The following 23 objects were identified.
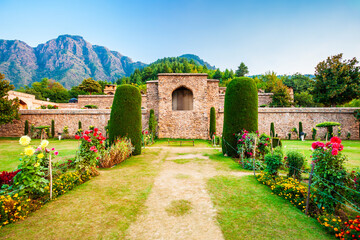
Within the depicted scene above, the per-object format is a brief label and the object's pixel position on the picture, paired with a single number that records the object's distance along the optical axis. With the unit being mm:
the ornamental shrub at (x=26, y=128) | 19609
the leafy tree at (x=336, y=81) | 22188
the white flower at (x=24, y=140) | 3568
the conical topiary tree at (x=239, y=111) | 8695
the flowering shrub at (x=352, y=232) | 2355
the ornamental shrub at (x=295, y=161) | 5318
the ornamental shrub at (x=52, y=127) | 19750
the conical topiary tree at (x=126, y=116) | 8797
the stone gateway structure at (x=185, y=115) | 19031
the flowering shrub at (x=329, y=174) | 3152
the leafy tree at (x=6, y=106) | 16547
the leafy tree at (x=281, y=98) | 28484
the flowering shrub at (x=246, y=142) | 7591
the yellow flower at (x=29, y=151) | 3405
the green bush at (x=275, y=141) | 8539
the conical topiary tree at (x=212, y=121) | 17922
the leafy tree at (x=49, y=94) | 50925
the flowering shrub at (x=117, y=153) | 6961
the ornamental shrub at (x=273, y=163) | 4965
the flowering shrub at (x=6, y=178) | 4086
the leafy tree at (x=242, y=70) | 62031
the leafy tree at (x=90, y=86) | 49597
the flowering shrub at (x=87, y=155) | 5551
